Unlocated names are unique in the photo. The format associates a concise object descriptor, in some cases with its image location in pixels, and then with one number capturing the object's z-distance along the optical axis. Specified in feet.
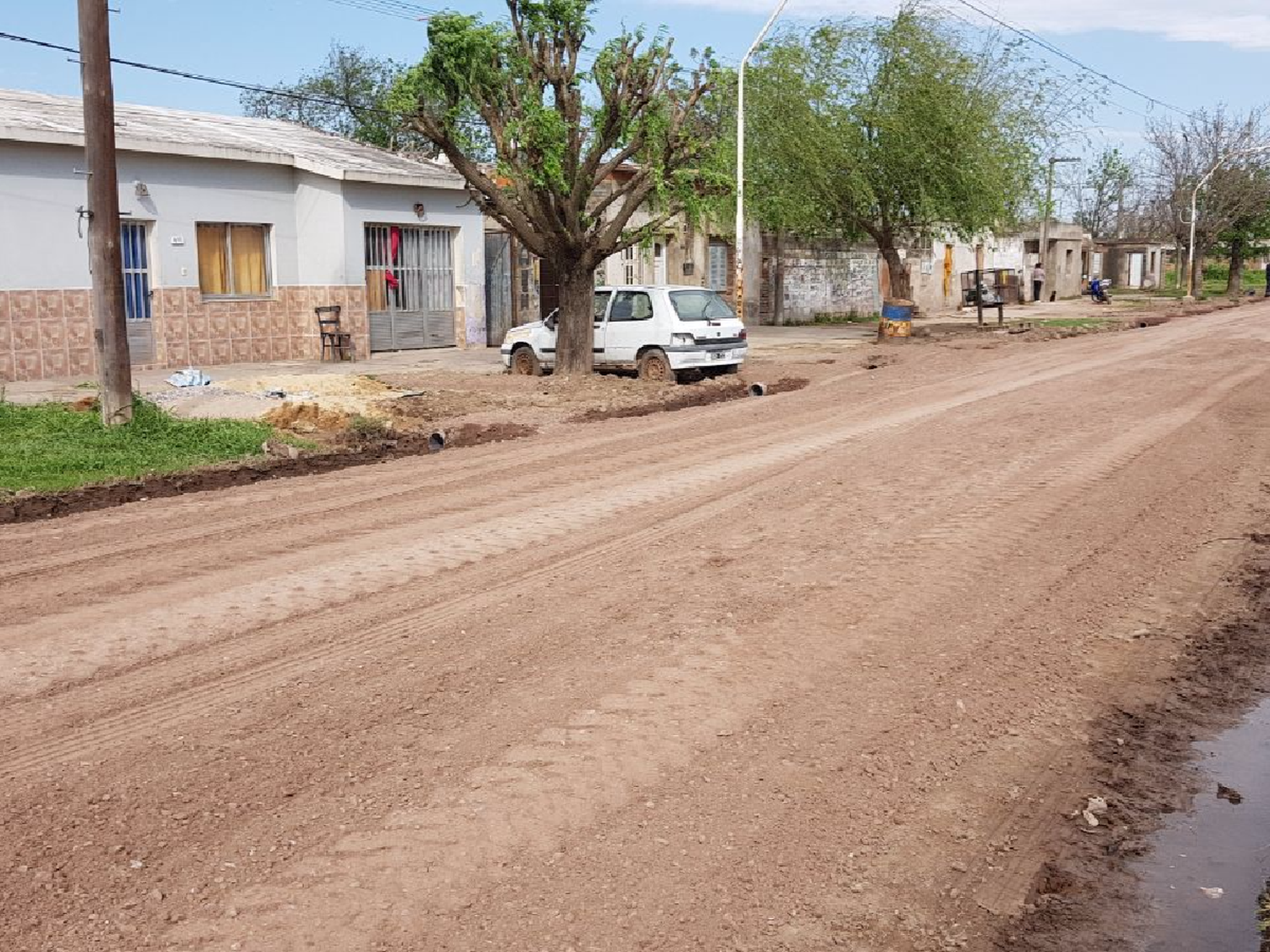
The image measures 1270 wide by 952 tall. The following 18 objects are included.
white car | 65.87
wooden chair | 82.94
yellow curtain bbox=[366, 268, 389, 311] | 87.71
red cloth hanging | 88.89
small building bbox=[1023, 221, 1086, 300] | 191.21
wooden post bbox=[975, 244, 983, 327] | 118.38
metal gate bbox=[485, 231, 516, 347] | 98.37
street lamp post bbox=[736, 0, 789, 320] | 83.30
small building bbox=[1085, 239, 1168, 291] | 240.12
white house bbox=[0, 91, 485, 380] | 69.15
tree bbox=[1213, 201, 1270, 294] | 208.54
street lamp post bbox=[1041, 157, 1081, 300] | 148.51
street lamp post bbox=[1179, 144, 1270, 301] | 186.70
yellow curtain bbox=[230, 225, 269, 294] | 81.56
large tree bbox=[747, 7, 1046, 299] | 102.99
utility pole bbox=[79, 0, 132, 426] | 44.47
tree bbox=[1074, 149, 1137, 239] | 275.18
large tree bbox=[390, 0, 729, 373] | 62.64
